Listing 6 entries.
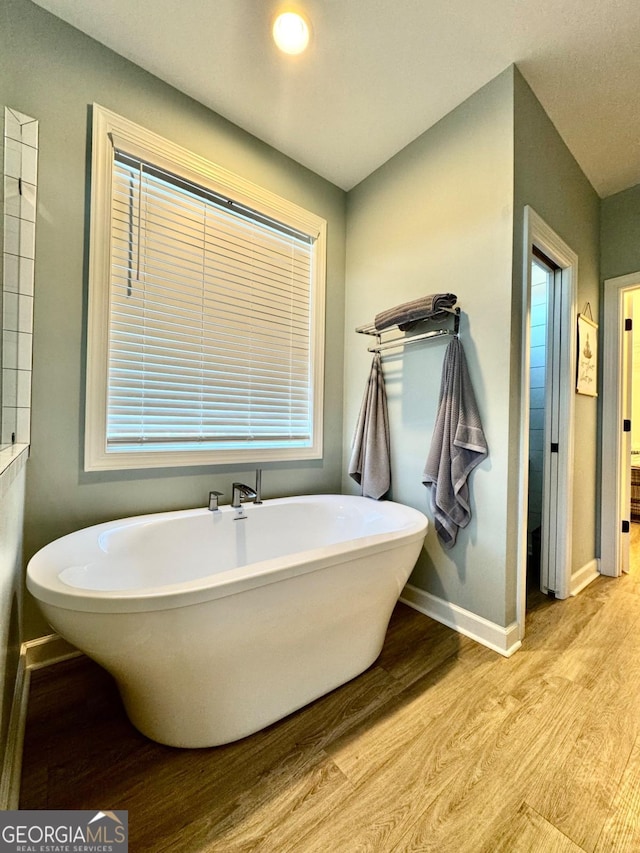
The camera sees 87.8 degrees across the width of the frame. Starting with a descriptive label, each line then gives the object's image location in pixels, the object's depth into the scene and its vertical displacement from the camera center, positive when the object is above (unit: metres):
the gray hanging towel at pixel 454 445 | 1.63 -0.07
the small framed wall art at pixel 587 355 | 2.13 +0.52
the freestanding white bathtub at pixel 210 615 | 0.85 -0.57
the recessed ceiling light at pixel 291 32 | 1.37 +1.69
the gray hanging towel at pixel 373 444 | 2.03 -0.08
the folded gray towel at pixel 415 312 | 1.66 +0.63
